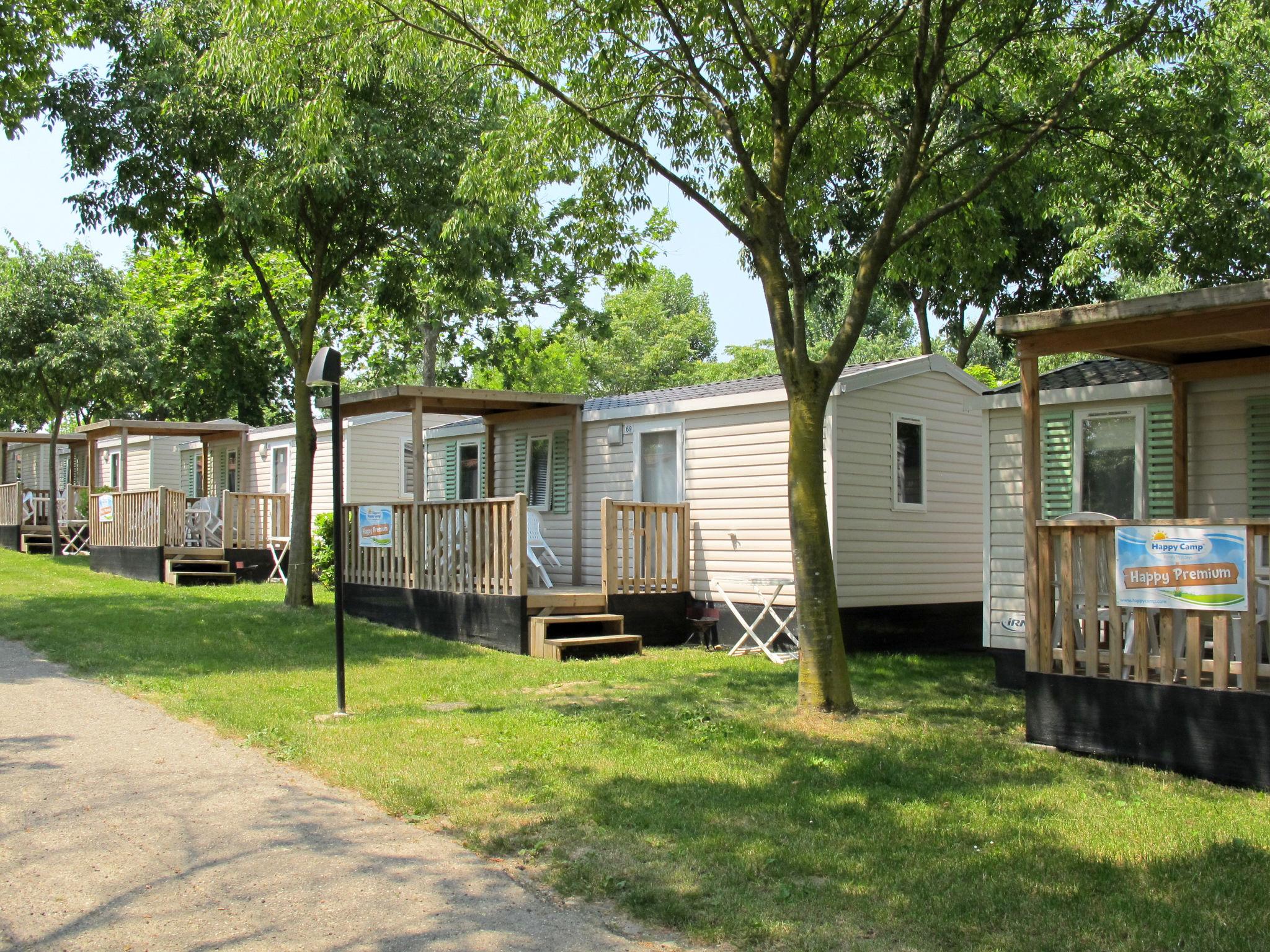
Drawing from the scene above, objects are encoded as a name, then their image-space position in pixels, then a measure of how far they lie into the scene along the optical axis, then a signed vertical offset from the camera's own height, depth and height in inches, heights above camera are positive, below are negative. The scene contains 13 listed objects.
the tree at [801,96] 319.9 +135.7
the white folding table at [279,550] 774.4 -30.3
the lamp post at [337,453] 305.1 +15.0
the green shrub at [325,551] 740.6 -30.0
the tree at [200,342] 988.6 +151.4
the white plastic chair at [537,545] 594.2 -22.3
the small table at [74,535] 1014.4 -24.2
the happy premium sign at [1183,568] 249.9 -16.7
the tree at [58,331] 940.6 +151.4
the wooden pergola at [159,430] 836.0 +60.5
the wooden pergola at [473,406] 524.7 +50.3
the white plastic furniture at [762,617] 458.3 -49.4
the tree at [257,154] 504.1 +164.1
